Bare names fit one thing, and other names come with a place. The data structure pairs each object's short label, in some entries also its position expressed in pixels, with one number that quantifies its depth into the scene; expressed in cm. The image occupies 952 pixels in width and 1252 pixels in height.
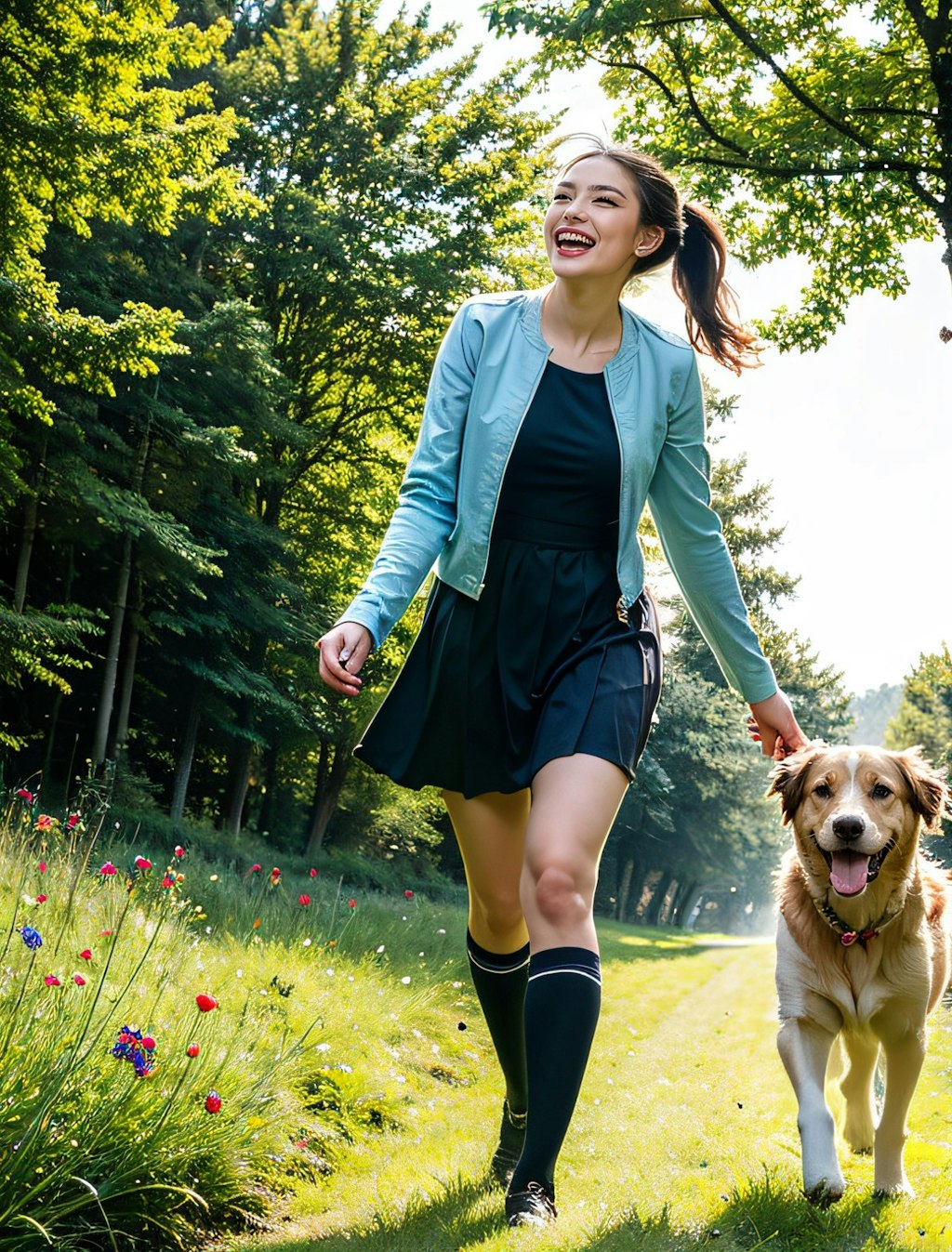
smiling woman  339
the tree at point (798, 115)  1224
